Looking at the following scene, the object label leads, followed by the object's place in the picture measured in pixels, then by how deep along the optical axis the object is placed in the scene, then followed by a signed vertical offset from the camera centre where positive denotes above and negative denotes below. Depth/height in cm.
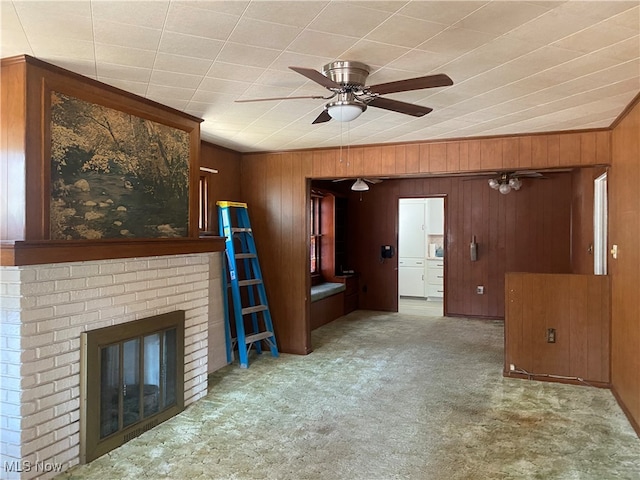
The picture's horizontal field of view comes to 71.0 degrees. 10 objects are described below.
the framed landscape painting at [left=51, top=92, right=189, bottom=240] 274 +45
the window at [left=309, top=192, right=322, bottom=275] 777 +5
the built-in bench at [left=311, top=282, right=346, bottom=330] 677 -105
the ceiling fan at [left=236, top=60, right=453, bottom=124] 244 +83
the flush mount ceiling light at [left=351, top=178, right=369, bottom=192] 651 +74
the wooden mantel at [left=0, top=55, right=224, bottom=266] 250 +41
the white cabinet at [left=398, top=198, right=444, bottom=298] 959 -20
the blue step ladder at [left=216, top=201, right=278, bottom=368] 488 -55
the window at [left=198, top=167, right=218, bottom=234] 489 +38
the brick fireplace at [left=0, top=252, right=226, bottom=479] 244 -57
